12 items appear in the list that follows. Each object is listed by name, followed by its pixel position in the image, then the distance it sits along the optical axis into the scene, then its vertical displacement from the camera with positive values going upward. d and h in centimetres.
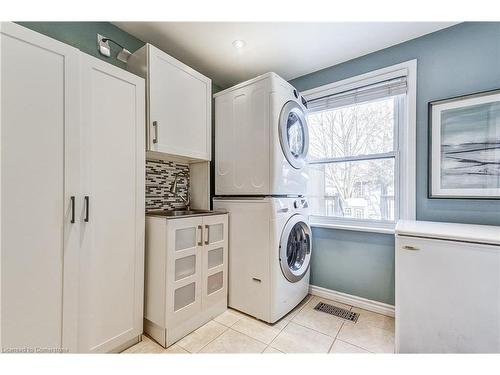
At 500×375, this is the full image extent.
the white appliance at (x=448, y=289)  116 -56
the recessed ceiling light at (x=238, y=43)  194 +131
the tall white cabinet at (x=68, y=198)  102 -6
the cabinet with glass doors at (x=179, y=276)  152 -66
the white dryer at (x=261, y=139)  181 +45
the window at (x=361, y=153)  196 +36
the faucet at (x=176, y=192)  218 -2
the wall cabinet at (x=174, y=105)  162 +68
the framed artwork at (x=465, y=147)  155 +33
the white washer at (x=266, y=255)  178 -58
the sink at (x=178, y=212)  191 -23
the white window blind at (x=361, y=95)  194 +92
